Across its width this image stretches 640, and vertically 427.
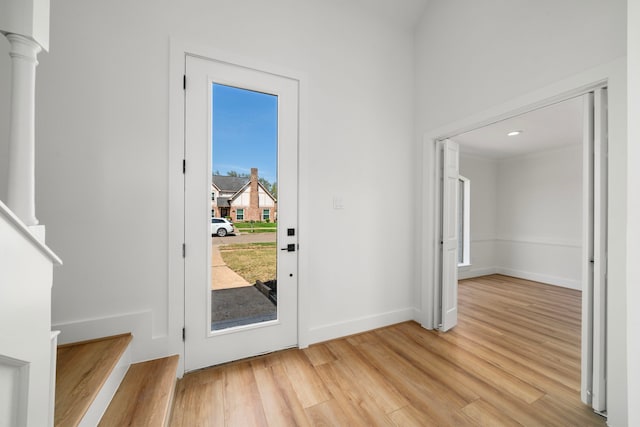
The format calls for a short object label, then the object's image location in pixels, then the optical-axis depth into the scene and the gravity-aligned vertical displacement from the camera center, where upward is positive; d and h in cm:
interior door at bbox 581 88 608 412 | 158 -24
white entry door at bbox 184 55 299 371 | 196 -2
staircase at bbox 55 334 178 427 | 117 -97
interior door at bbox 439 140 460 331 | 271 -22
